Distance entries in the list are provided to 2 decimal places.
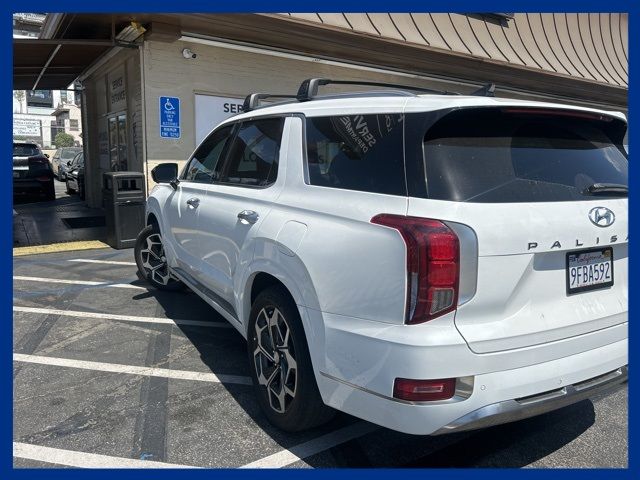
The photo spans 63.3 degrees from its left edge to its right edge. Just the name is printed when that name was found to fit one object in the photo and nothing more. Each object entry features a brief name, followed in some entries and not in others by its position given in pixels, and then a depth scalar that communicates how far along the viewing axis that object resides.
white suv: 2.25
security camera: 9.13
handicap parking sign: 9.16
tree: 65.38
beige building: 9.01
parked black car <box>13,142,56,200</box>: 14.24
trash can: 8.52
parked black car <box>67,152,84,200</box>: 15.61
